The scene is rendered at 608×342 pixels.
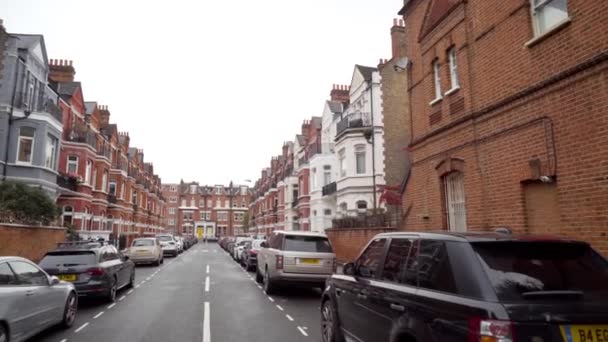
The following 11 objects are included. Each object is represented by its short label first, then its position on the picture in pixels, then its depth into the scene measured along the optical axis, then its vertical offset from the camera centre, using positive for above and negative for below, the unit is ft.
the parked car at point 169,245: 109.83 -3.74
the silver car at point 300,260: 37.70 -2.65
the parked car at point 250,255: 66.54 -3.94
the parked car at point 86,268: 32.17 -2.99
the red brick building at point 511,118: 21.94 +7.74
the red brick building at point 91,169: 96.12 +17.28
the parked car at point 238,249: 86.89 -3.95
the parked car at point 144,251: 75.46 -3.70
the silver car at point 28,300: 19.17 -3.68
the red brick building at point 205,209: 348.79 +19.53
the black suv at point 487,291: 9.73 -1.61
